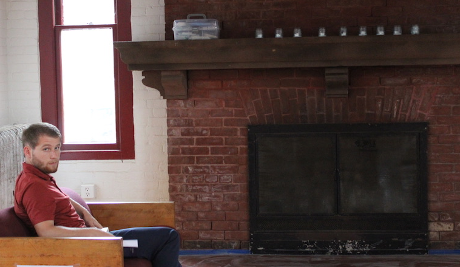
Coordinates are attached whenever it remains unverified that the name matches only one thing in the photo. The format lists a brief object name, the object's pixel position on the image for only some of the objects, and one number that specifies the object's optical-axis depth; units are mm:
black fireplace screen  4168
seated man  2561
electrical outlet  4469
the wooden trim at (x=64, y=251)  2473
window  4445
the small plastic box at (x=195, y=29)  3994
